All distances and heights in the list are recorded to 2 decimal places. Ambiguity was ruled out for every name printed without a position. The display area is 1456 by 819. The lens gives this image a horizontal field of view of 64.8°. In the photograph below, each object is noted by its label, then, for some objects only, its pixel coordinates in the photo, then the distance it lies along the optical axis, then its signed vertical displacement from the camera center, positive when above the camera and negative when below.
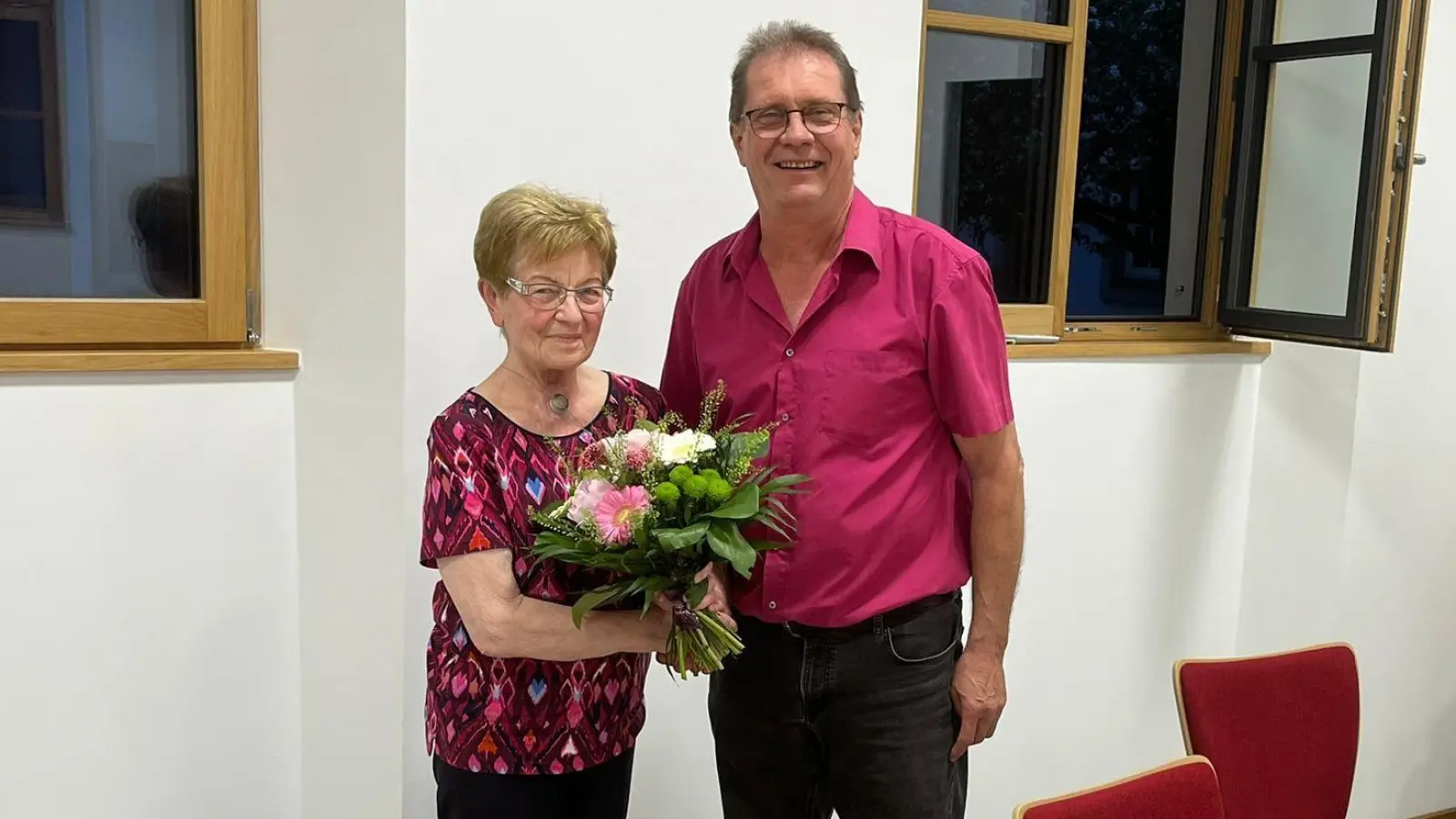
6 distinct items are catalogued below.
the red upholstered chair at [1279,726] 2.07 -0.86
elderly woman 1.63 -0.47
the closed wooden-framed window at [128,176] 2.32 +0.09
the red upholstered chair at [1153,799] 1.56 -0.76
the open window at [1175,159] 3.07 +0.28
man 1.77 -0.32
